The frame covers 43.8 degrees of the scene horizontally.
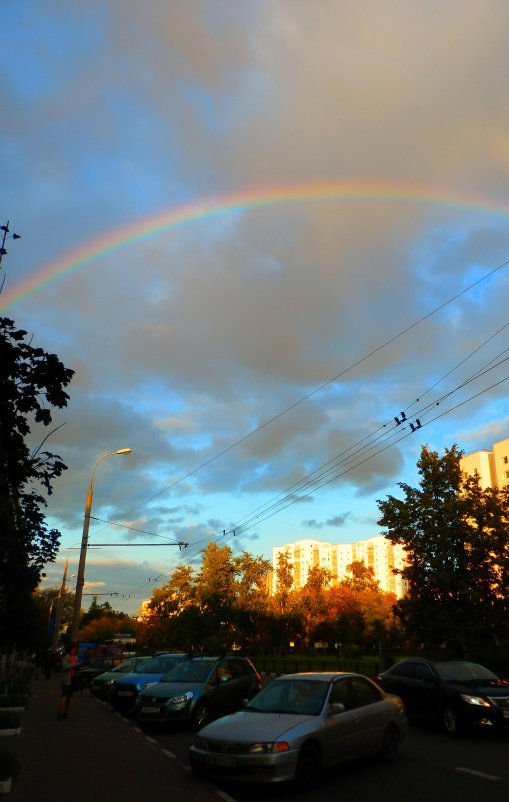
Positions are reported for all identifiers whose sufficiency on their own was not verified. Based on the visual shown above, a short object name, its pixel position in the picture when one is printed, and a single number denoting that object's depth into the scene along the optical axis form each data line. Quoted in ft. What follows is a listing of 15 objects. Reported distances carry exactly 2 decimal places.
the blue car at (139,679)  57.00
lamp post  89.60
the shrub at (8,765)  25.71
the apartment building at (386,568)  602.44
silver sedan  25.16
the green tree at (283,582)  216.74
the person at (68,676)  53.62
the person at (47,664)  132.05
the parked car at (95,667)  94.38
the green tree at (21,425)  21.66
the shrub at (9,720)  43.19
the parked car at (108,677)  73.18
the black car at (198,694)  44.29
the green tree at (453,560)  78.12
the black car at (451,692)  40.01
